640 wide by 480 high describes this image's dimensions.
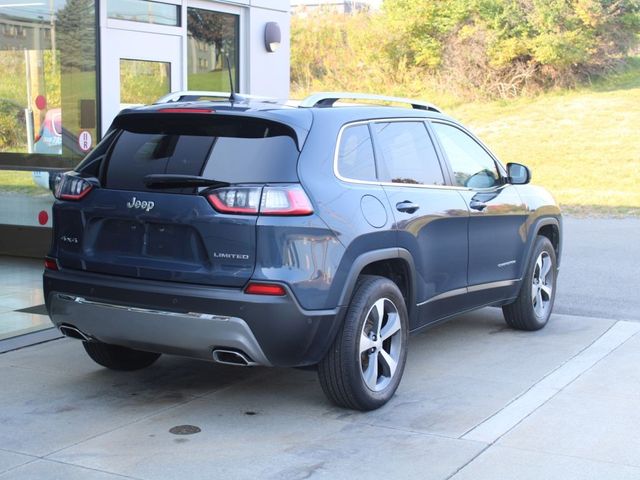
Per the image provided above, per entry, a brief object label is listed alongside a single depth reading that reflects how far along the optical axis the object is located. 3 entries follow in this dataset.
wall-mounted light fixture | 11.40
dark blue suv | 4.99
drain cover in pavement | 5.14
